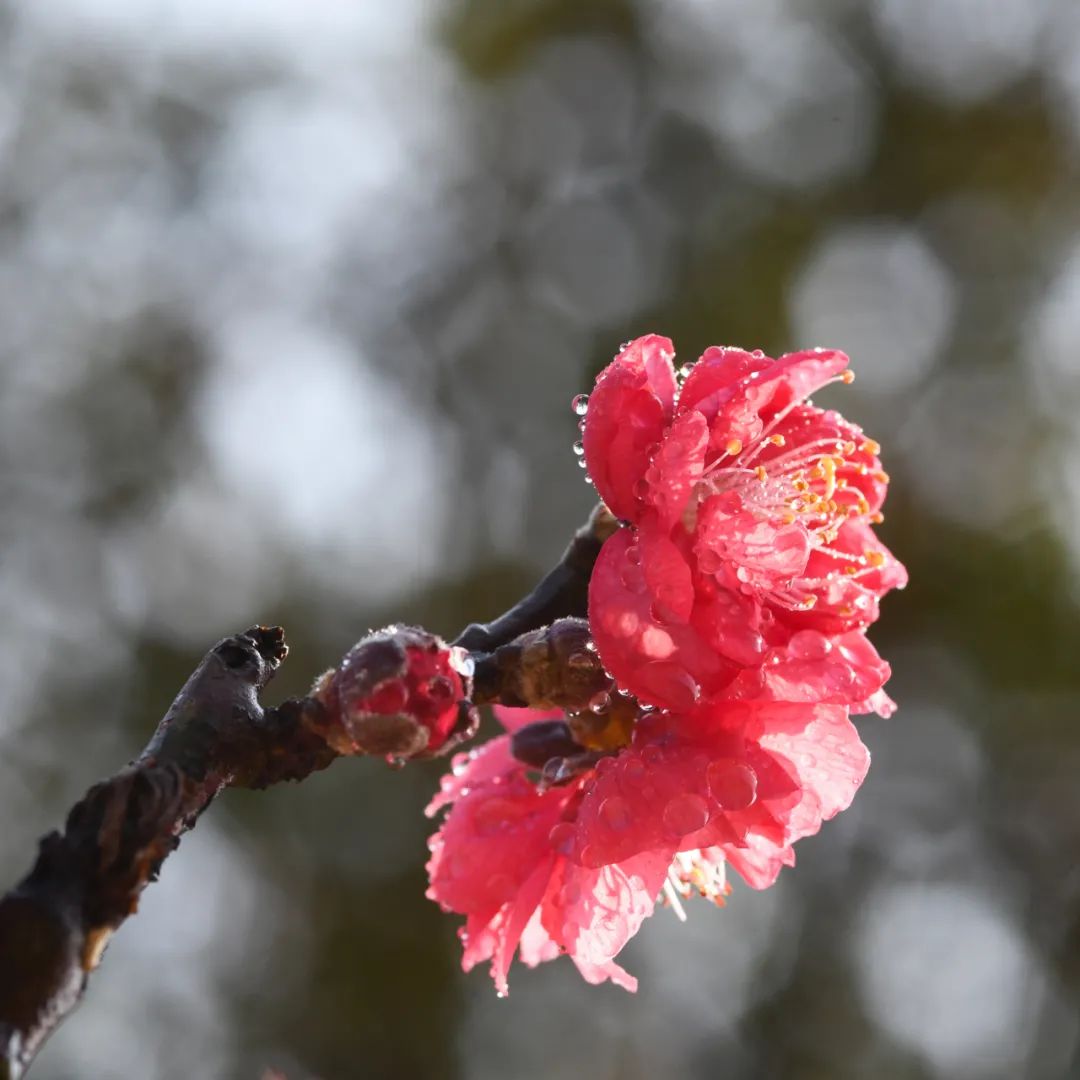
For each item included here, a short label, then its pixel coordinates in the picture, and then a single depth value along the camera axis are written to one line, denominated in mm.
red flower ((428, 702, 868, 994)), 629
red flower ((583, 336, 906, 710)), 626
